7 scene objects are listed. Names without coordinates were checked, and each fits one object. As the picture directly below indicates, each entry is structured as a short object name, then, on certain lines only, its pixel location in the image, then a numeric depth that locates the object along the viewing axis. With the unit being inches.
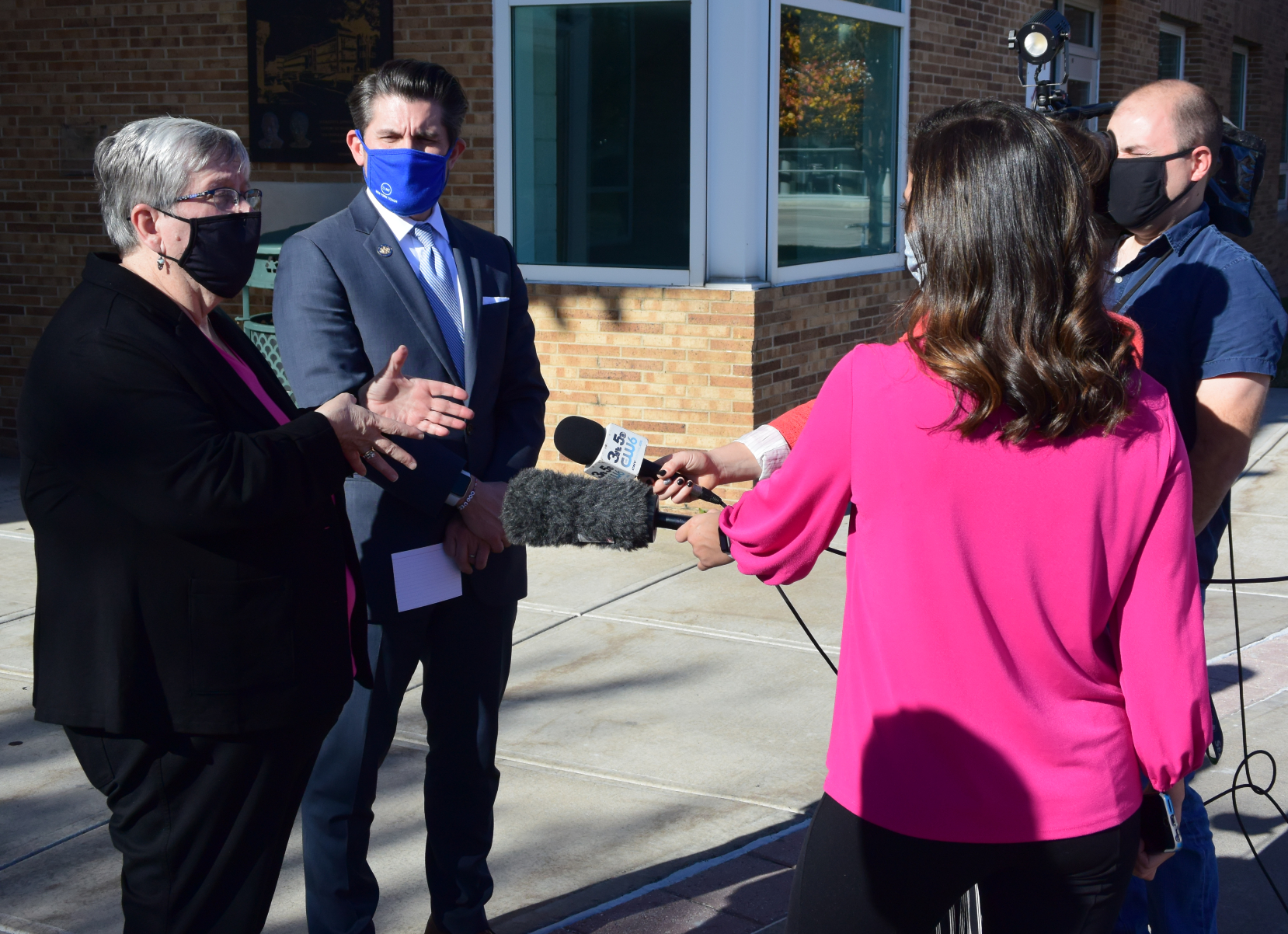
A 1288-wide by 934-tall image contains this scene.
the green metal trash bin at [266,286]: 307.4
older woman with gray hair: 87.4
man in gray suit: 116.0
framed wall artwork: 322.0
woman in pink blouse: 70.6
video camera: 115.4
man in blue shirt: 102.1
